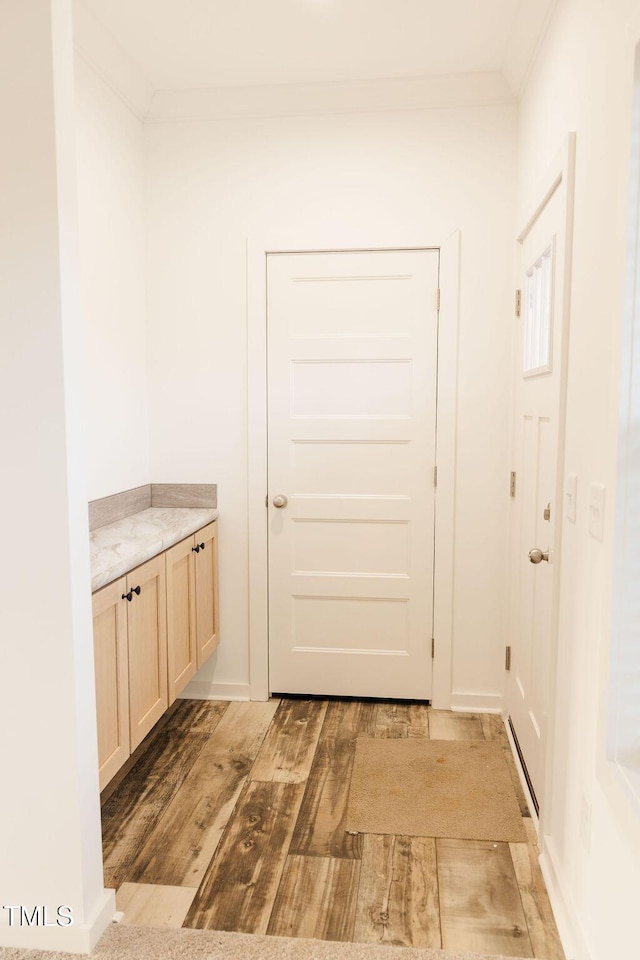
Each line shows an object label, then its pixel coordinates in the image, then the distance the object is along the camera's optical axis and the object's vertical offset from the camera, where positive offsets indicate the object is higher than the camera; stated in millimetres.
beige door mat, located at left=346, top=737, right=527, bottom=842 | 2400 -1322
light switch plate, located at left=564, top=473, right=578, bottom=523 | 1971 -204
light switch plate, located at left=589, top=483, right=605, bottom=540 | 1652 -208
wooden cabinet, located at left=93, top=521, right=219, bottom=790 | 2217 -785
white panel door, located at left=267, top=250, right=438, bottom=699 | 3289 -234
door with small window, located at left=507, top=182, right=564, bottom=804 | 2229 -226
